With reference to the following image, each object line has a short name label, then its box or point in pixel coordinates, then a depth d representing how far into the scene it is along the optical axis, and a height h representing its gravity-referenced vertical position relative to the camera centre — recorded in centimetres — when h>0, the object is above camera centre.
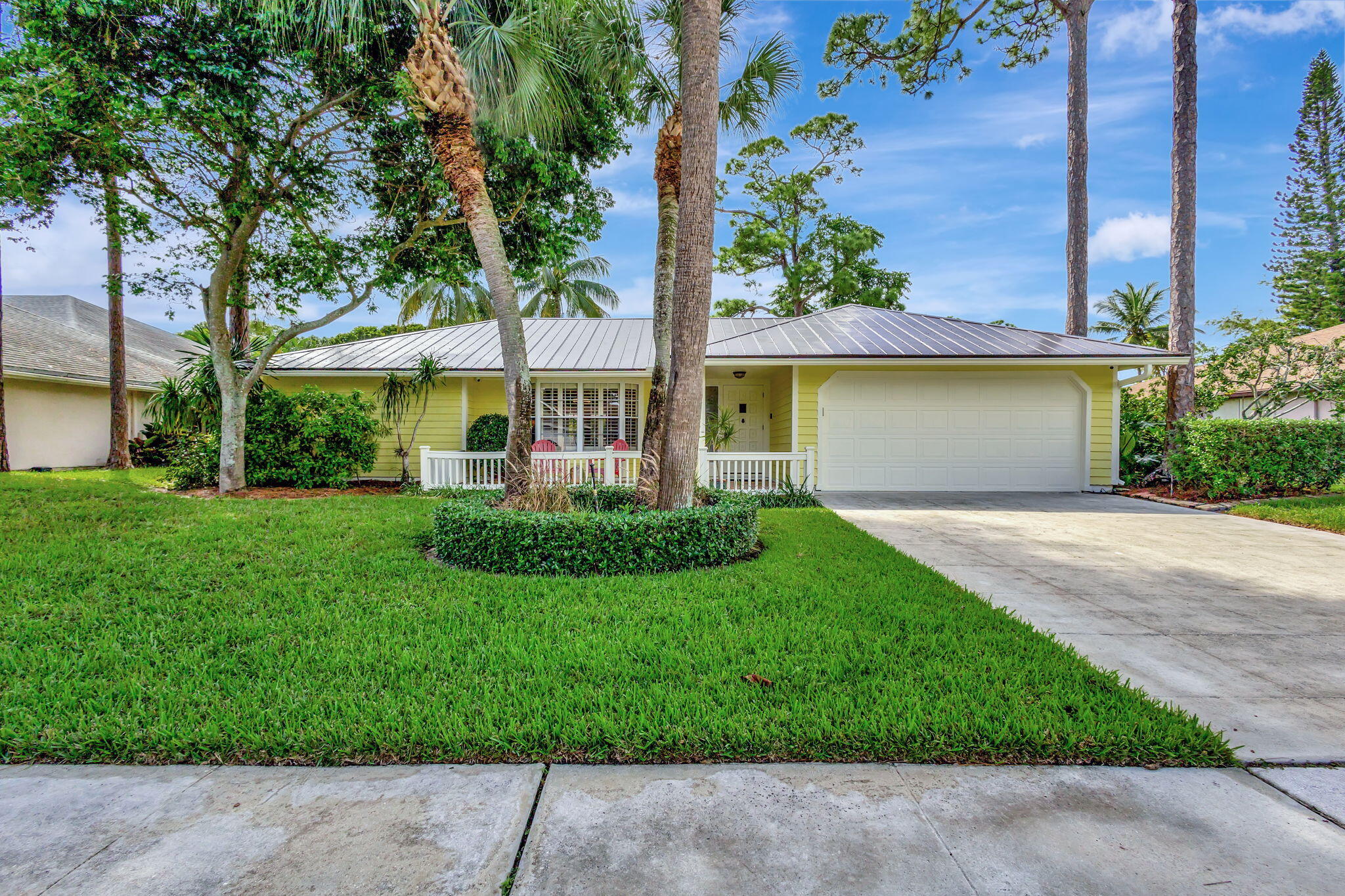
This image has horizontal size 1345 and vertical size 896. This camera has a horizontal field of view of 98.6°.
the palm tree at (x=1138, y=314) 2297 +542
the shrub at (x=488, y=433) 1159 +29
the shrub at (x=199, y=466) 1039 -33
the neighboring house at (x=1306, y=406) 1546 +122
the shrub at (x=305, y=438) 1040 +18
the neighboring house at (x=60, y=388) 1320 +148
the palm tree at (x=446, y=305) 2445 +618
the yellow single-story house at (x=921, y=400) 1121 +96
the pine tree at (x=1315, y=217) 2362 +980
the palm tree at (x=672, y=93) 698 +462
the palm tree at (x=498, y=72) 670 +480
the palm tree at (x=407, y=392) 1101 +110
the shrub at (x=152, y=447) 1518 +1
